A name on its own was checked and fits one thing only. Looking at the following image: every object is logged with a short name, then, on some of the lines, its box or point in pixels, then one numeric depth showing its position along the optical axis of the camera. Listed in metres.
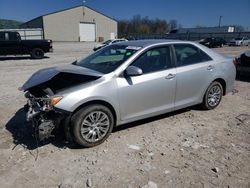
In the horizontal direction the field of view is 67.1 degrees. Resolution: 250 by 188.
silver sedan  2.85
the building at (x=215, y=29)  50.26
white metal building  41.29
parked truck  12.23
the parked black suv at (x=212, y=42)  27.35
